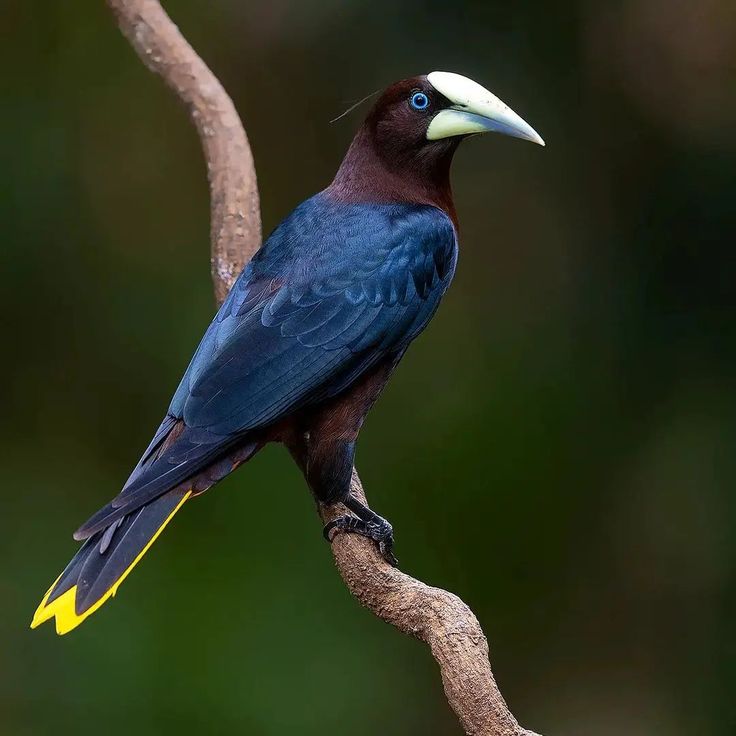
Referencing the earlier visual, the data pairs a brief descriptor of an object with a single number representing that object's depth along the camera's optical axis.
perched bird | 5.93
